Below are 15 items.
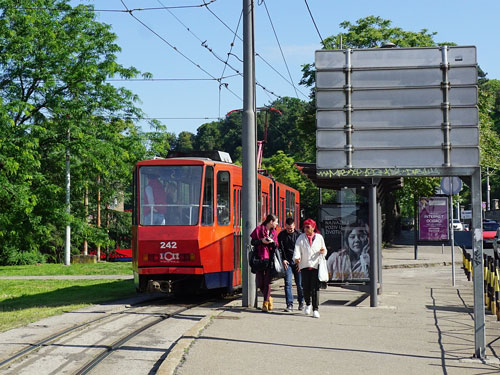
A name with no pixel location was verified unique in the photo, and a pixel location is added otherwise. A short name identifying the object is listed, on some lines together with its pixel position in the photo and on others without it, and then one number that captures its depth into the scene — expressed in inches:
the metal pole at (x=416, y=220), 1138.7
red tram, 629.9
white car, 2507.1
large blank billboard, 412.2
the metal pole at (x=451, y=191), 841.3
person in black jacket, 573.3
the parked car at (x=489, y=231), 1817.2
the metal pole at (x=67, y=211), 1404.0
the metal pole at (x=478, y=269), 375.2
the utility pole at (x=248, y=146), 586.6
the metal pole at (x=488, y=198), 3487.0
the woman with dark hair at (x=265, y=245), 566.3
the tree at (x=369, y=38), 2005.4
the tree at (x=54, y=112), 1312.7
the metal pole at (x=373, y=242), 593.0
